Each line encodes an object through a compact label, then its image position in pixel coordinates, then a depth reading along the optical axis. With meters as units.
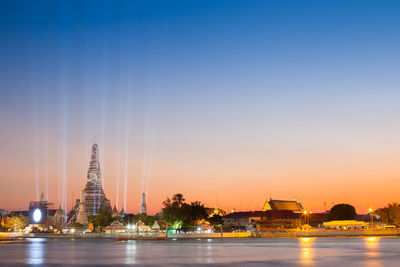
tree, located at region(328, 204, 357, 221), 146.88
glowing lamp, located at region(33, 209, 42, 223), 167.75
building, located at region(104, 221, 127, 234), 111.38
